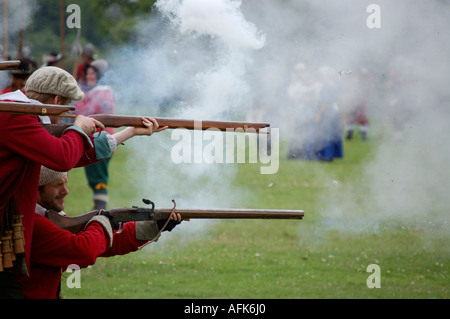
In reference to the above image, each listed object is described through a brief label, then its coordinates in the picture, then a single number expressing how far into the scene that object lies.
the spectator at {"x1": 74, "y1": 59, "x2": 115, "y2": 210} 18.91
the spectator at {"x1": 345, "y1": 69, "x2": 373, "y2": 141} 15.05
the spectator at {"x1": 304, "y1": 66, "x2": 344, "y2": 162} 16.37
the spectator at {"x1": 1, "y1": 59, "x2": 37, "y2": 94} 17.02
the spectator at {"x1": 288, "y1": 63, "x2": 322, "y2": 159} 15.57
